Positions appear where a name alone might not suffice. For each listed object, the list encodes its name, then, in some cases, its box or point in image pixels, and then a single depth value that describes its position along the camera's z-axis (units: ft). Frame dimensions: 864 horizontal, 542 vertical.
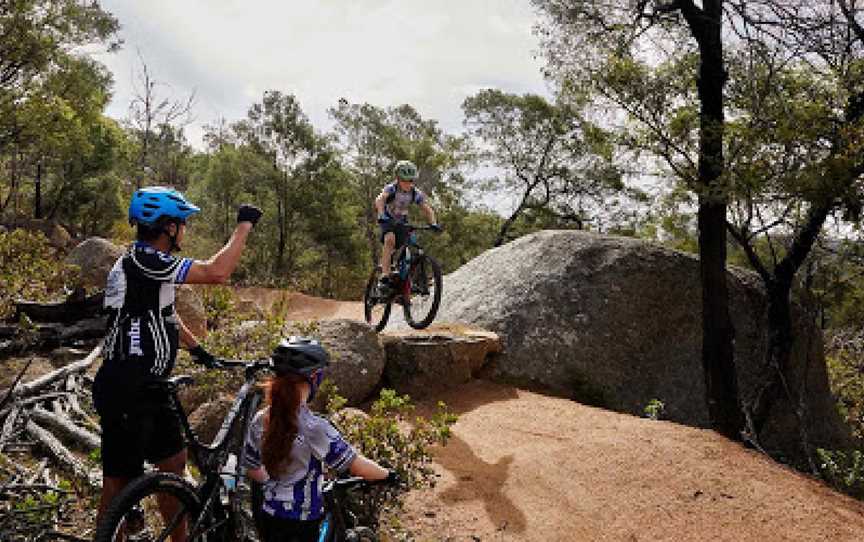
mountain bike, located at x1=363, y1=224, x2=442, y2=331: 31.37
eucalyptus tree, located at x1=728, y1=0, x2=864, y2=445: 29.55
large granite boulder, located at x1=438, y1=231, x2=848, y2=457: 38.04
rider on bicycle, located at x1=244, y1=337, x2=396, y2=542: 10.69
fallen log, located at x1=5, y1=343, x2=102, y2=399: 22.23
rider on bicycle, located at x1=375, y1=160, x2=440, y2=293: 30.27
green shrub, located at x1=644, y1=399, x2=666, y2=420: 31.23
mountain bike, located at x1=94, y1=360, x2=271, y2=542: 10.80
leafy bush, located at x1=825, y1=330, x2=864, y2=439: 49.97
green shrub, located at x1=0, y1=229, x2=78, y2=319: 34.96
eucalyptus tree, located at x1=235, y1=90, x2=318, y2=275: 82.64
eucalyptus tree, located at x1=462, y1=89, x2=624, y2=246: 86.89
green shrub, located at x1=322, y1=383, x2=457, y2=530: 18.62
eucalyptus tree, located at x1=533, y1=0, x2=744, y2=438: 33.60
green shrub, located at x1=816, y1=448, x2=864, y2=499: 31.71
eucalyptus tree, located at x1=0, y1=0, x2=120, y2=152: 43.27
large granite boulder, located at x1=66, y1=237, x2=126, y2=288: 40.70
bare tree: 79.41
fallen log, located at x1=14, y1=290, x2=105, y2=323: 31.45
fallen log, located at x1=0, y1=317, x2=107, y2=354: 29.17
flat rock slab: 31.58
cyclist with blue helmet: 11.55
